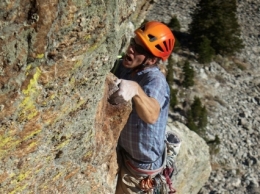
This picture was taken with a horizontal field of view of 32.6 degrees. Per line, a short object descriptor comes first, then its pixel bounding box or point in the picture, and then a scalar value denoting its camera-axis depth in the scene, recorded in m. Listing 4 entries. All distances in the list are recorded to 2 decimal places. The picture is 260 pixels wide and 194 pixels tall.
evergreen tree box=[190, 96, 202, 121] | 19.91
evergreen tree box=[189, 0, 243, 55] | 26.17
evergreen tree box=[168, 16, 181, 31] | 26.36
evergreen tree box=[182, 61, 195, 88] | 21.53
